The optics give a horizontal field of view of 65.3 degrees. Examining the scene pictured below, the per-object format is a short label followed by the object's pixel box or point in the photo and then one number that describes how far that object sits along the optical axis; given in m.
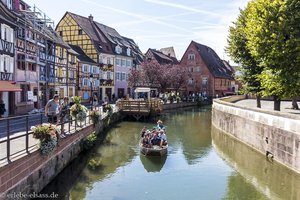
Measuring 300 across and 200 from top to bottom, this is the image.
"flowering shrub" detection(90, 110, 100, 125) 16.00
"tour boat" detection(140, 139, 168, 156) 13.22
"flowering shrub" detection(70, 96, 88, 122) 13.27
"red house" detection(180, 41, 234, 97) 51.23
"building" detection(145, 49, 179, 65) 50.40
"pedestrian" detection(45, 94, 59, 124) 10.50
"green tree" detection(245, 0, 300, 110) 13.62
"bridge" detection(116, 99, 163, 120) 25.60
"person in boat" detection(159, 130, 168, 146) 13.91
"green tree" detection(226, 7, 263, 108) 20.11
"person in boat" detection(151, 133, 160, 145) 13.95
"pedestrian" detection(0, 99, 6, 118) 16.65
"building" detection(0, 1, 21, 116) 17.51
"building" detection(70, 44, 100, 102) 33.11
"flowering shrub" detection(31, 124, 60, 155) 8.25
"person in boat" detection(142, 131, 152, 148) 13.55
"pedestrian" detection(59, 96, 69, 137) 11.48
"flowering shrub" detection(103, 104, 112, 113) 21.87
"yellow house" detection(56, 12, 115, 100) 36.36
